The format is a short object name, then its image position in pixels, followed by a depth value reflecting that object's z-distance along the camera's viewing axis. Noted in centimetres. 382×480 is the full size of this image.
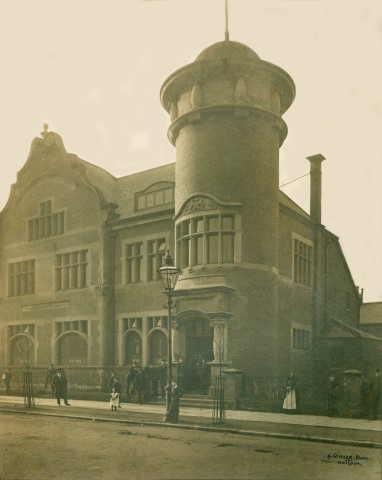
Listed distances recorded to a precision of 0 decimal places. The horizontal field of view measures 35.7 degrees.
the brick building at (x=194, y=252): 2398
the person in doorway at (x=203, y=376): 2355
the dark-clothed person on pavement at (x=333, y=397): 1902
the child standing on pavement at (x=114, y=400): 2183
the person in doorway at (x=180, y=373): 2372
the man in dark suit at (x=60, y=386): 2428
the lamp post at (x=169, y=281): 1806
